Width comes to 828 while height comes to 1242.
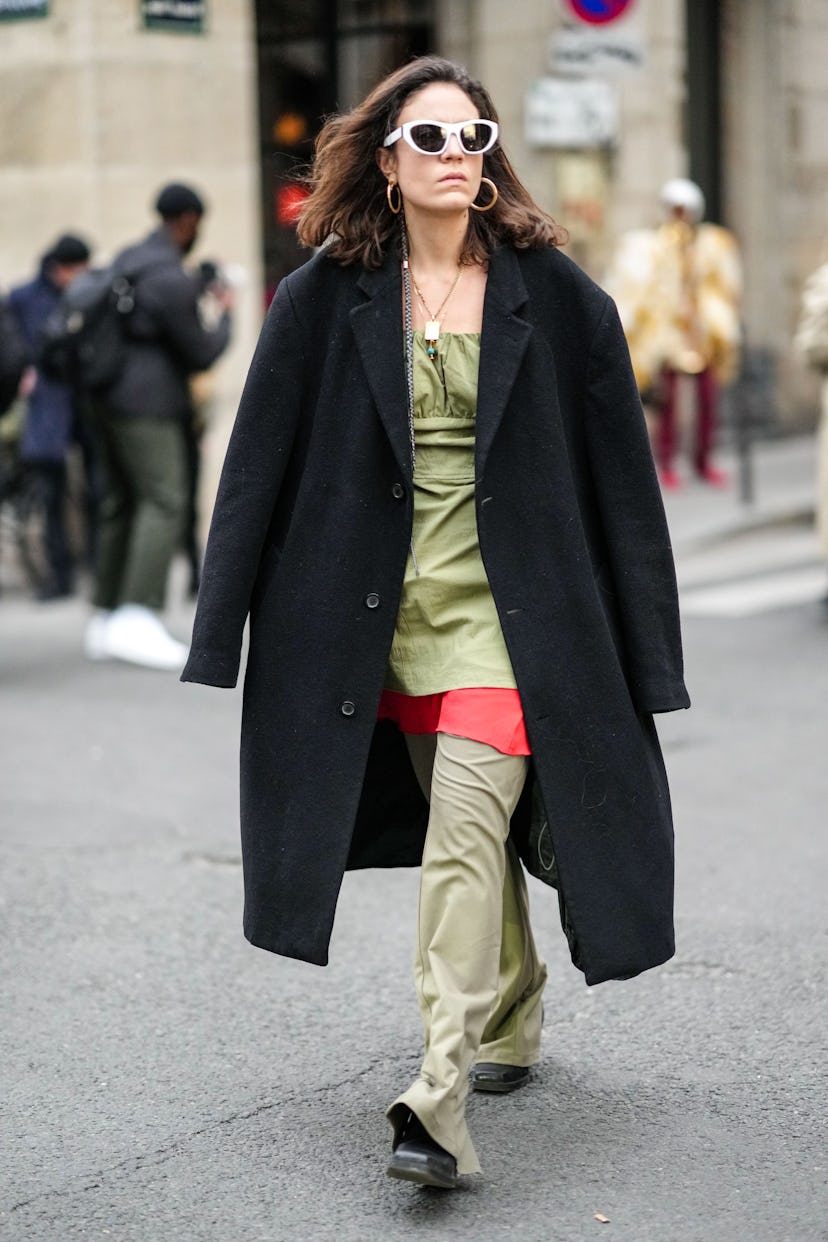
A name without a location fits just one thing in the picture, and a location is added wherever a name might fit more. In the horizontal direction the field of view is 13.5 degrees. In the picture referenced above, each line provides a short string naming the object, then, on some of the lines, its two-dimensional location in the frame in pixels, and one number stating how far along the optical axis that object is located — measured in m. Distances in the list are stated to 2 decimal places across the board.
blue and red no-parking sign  20.95
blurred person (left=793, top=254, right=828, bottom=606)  15.77
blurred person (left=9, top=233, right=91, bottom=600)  18.33
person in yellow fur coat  22.57
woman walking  6.06
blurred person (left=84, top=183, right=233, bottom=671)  14.80
